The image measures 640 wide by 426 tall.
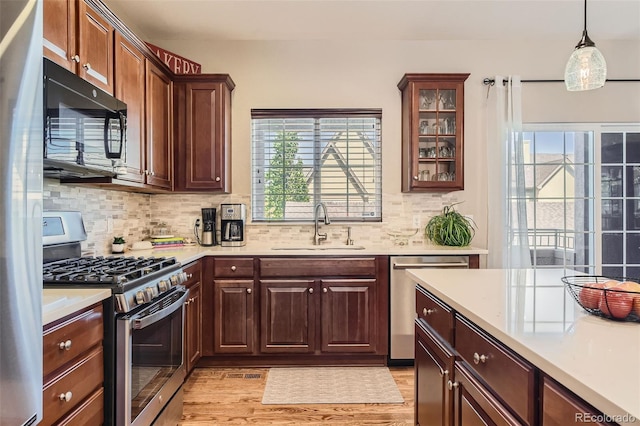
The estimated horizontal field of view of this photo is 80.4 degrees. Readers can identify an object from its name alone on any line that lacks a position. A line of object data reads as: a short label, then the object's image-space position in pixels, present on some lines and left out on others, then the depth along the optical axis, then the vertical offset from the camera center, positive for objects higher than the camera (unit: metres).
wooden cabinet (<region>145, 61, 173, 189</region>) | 2.77 +0.66
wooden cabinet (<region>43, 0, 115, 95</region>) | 1.72 +0.88
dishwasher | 2.94 -0.72
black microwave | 1.59 +0.40
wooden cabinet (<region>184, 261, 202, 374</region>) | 2.57 -0.74
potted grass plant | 3.28 -0.13
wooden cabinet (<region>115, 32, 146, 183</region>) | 2.36 +0.77
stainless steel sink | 3.32 -0.30
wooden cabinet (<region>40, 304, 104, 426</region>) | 1.18 -0.54
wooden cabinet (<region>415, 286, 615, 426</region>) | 0.81 -0.47
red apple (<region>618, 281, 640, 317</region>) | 1.03 -0.21
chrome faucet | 3.44 -0.12
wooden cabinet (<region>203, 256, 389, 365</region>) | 2.90 -0.72
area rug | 2.45 -1.20
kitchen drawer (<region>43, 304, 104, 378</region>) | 1.18 -0.43
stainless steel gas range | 1.53 -0.47
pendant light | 1.71 +0.68
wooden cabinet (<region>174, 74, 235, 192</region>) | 3.16 +0.69
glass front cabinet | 3.23 +0.72
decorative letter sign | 3.23 +1.32
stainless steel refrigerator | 0.82 +0.00
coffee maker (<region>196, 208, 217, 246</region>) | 3.30 -0.13
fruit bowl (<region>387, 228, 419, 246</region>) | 3.50 -0.19
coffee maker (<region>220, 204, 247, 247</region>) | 3.32 -0.11
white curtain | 3.37 +0.28
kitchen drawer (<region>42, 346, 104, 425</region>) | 1.18 -0.59
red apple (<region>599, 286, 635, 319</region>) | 1.04 -0.24
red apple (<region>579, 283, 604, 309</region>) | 1.09 -0.24
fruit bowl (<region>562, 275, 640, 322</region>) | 1.04 -0.24
